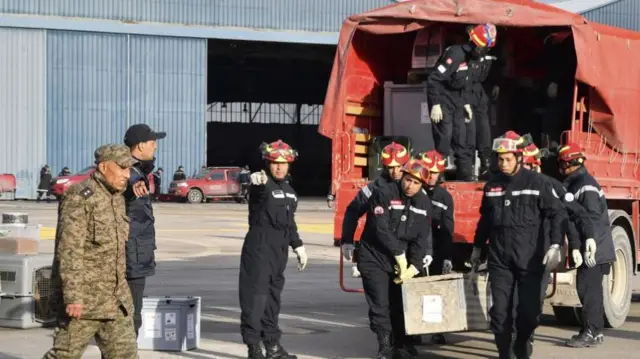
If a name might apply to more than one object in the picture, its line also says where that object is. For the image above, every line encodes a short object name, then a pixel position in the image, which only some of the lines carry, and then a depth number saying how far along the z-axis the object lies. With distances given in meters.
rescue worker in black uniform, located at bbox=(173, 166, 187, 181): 49.31
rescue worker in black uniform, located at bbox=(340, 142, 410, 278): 10.95
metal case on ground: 11.18
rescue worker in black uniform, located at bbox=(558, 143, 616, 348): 11.89
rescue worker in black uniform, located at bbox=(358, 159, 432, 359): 10.67
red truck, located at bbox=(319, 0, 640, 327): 12.75
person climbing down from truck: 12.81
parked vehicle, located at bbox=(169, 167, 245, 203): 48.66
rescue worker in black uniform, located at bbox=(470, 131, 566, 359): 10.19
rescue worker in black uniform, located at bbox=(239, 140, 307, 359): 10.58
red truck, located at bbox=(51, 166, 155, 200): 43.39
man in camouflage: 7.67
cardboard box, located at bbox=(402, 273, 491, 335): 10.62
